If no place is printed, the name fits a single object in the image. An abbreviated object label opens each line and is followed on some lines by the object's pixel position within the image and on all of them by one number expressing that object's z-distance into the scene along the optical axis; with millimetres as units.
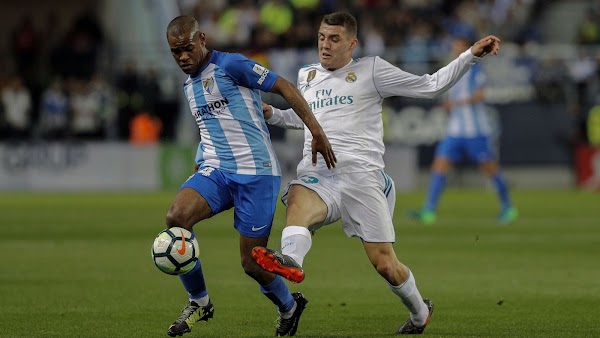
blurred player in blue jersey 35344
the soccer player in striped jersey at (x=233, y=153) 15219
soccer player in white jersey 15750
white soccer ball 14672
